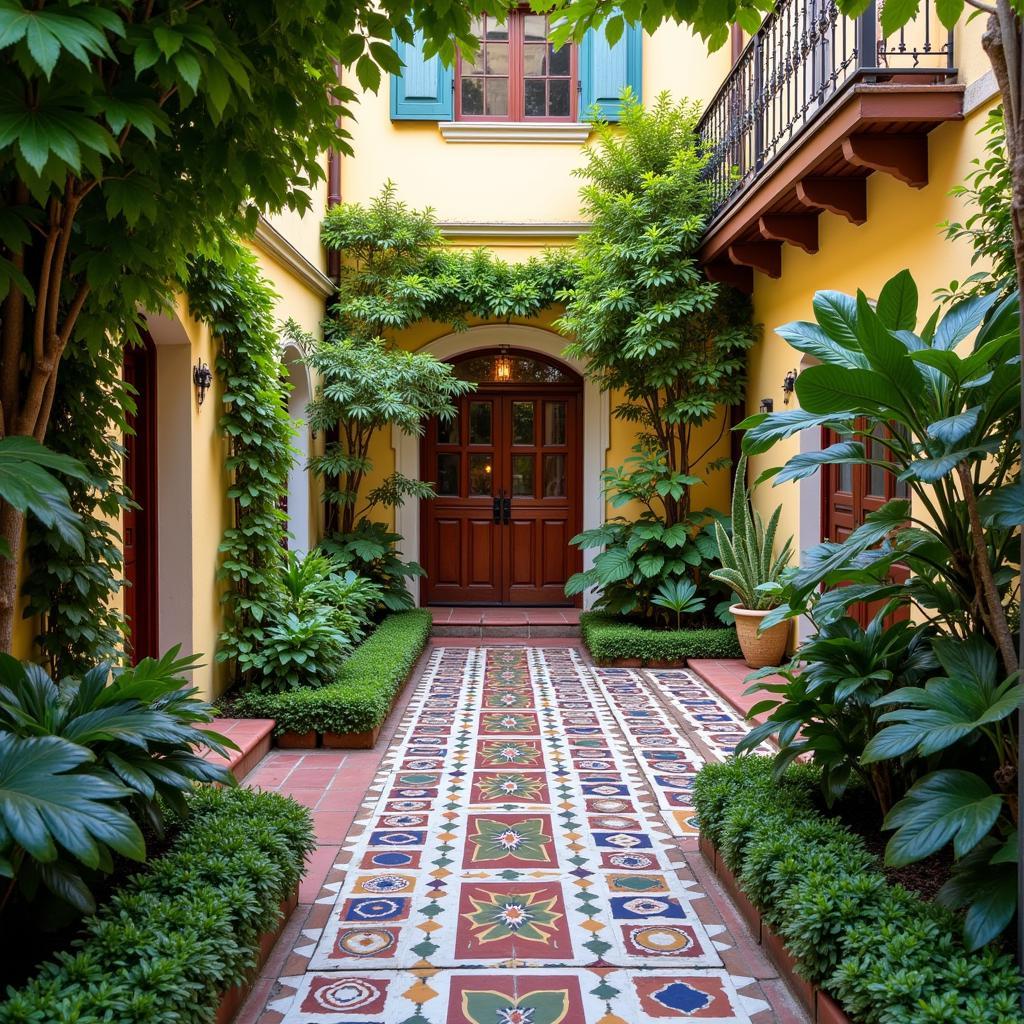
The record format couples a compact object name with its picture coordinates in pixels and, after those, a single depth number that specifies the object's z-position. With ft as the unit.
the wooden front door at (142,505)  17.58
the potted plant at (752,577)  23.98
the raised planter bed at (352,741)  17.88
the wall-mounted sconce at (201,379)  17.79
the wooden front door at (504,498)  32.91
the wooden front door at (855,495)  18.74
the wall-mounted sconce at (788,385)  22.82
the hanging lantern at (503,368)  32.63
